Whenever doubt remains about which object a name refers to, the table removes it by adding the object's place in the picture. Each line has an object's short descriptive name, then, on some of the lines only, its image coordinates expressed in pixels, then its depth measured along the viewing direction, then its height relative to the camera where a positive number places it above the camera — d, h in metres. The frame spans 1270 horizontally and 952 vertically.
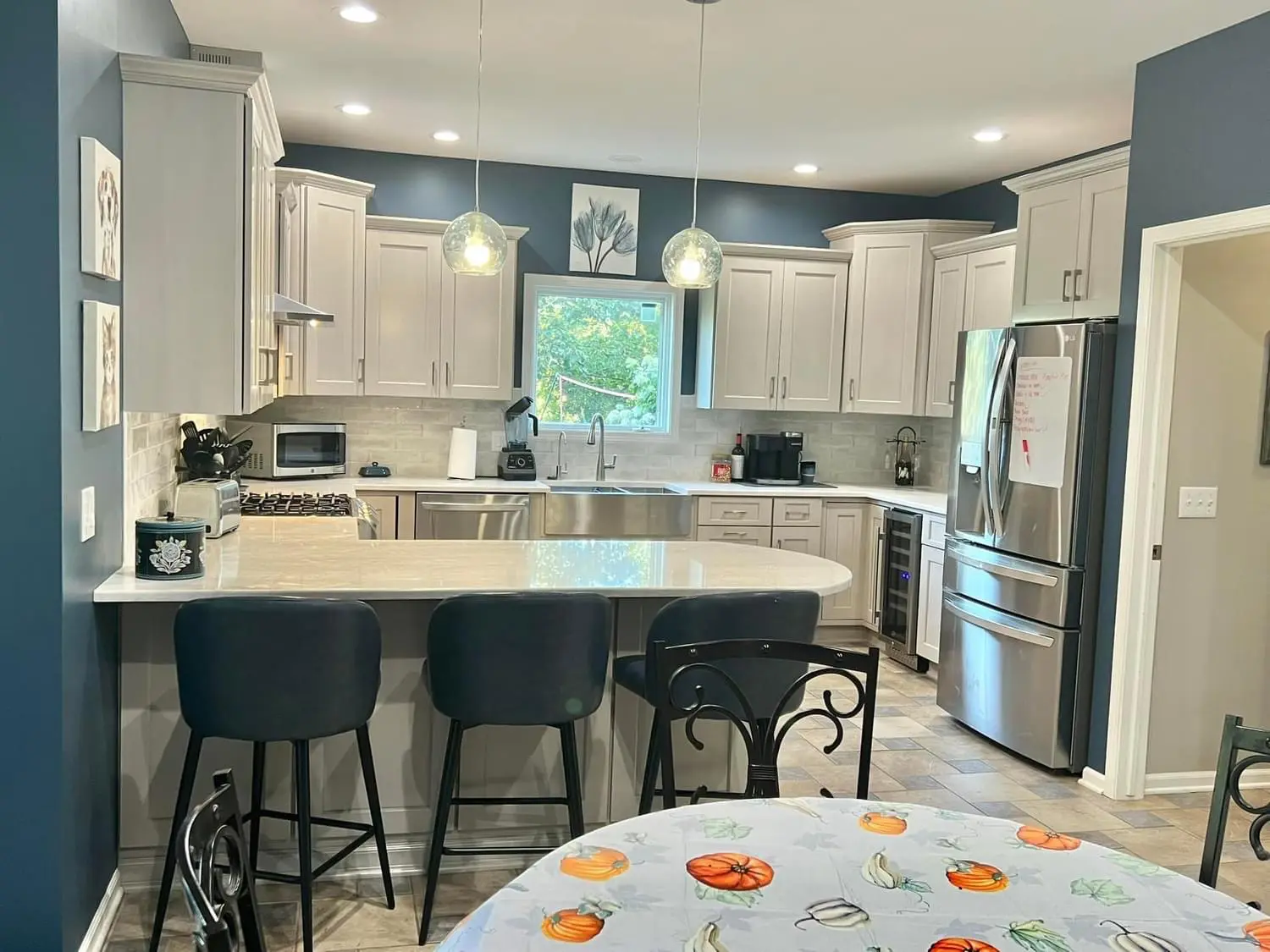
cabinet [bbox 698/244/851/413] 6.24 +0.51
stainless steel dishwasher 5.61 -0.58
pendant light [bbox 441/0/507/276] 3.56 +0.54
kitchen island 2.95 -0.91
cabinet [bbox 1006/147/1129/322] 4.16 +0.78
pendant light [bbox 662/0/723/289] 3.73 +0.54
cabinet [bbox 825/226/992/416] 6.18 +0.64
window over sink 6.42 +0.34
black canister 2.87 -0.42
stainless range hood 4.32 +0.36
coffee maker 6.49 -0.25
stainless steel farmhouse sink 5.81 -0.56
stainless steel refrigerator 4.05 -0.40
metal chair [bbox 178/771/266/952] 1.14 -0.55
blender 6.04 -0.23
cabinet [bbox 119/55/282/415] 3.02 +0.47
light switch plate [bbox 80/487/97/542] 2.55 -0.30
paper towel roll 5.98 -0.29
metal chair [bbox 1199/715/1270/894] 1.77 -0.60
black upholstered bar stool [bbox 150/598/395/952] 2.54 -0.66
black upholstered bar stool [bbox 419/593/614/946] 2.69 -0.64
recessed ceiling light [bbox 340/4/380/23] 3.69 +1.36
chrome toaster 3.61 -0.37
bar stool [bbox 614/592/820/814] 2.72 -0.54
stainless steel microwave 5.42 -0.27
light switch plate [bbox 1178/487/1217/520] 3.96 -0.26
